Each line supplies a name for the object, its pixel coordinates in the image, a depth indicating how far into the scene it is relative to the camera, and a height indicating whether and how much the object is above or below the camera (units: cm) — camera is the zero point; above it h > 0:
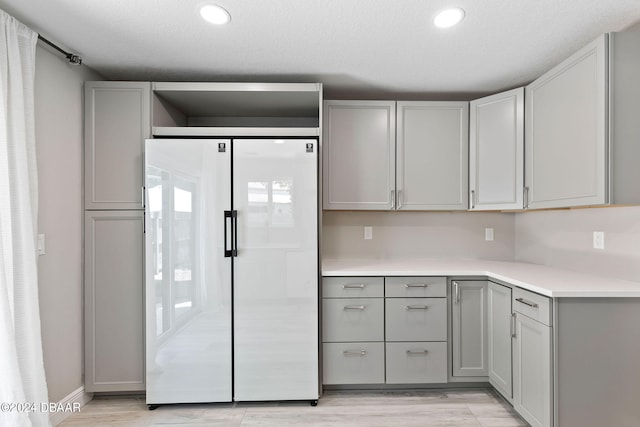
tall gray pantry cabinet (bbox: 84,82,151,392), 230 -16
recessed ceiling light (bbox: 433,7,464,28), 168 +100
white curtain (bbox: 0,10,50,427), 162 -14
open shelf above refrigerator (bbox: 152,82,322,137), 236 +86
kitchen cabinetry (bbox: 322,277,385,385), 241 -89
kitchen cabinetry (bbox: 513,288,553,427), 182 -87
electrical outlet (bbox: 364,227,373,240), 307 -20
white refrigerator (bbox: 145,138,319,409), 221 -39
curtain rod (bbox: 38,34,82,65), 201 +98
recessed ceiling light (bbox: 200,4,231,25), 166 +101
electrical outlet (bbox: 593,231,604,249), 222 -20
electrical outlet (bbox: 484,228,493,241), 310 -24
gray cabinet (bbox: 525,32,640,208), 173 +48
